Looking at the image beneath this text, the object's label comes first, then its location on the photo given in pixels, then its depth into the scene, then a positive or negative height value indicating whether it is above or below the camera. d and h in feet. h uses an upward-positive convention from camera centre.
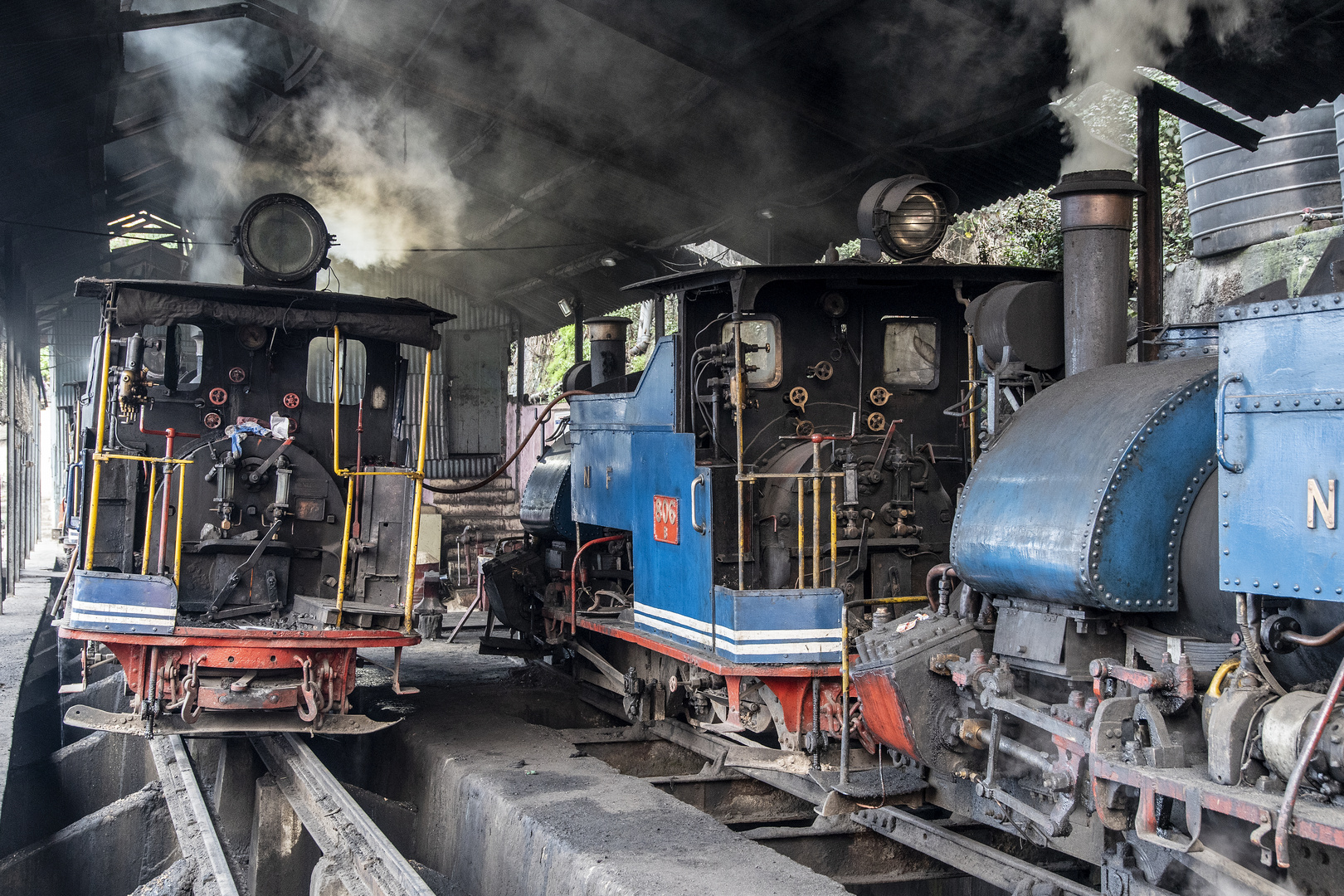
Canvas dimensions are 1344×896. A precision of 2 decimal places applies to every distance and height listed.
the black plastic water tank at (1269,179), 40.37 +13.45
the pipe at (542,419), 28.49 +3.31
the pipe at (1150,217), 24.77 +7.38
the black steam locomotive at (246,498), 23.86 +0.80
